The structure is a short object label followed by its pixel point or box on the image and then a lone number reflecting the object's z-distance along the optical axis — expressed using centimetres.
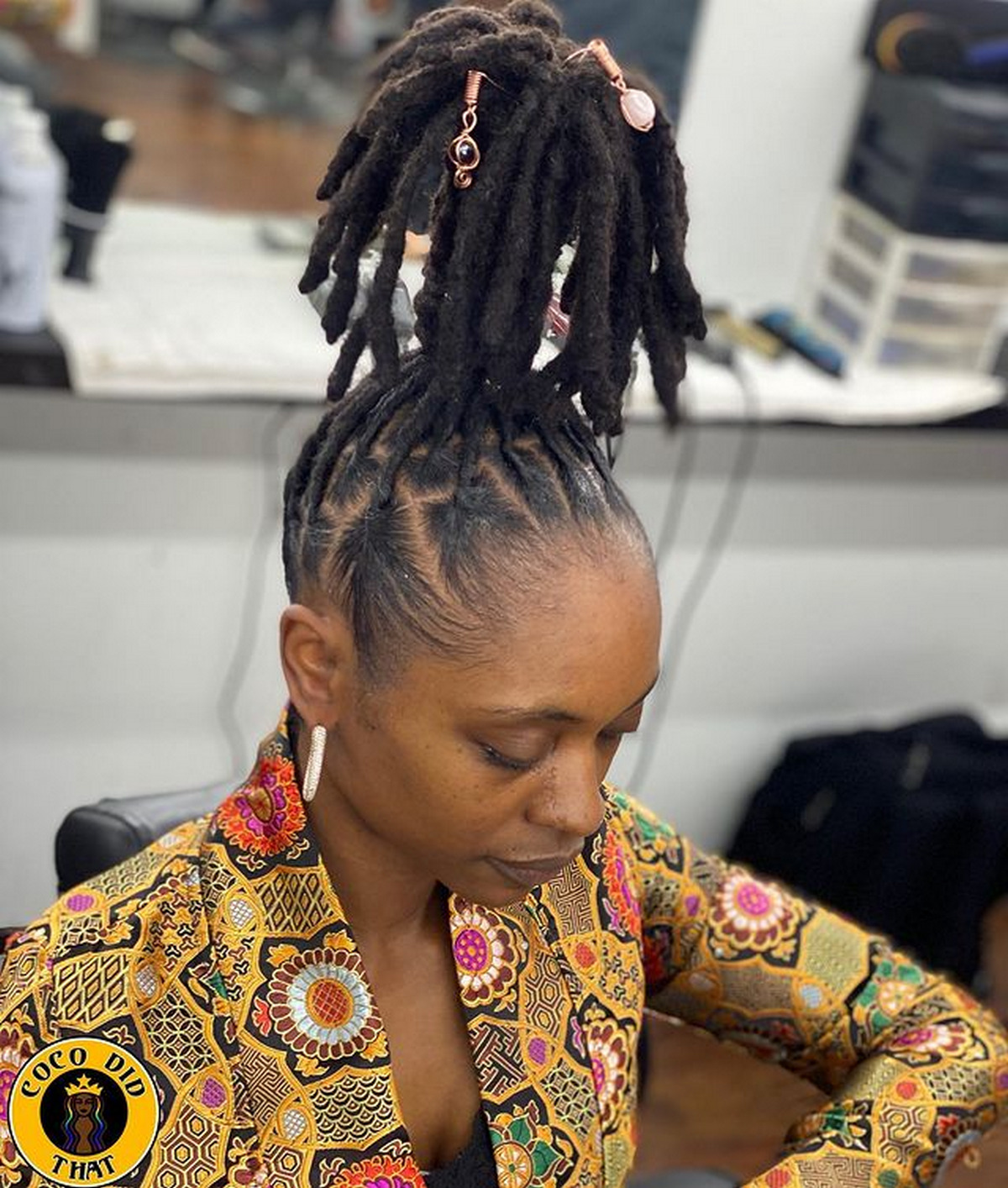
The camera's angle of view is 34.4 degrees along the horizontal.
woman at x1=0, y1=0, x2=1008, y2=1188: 89
